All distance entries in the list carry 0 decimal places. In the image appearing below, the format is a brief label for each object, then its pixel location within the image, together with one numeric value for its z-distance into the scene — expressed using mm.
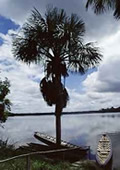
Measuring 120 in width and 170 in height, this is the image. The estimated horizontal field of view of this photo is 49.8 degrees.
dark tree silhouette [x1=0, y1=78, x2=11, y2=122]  7033
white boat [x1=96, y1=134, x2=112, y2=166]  5958
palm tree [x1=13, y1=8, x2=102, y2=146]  8039
